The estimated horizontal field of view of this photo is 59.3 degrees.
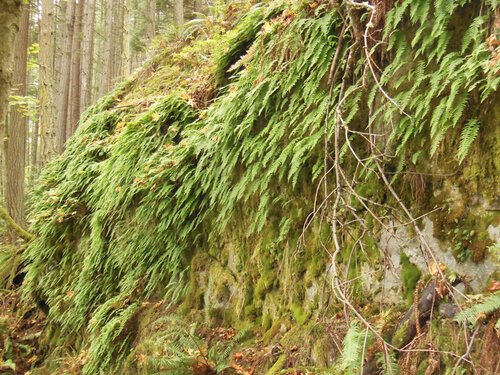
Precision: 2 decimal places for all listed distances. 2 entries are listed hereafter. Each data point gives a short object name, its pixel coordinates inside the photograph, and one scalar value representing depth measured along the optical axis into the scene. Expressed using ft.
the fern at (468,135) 8.35
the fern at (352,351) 7.66
